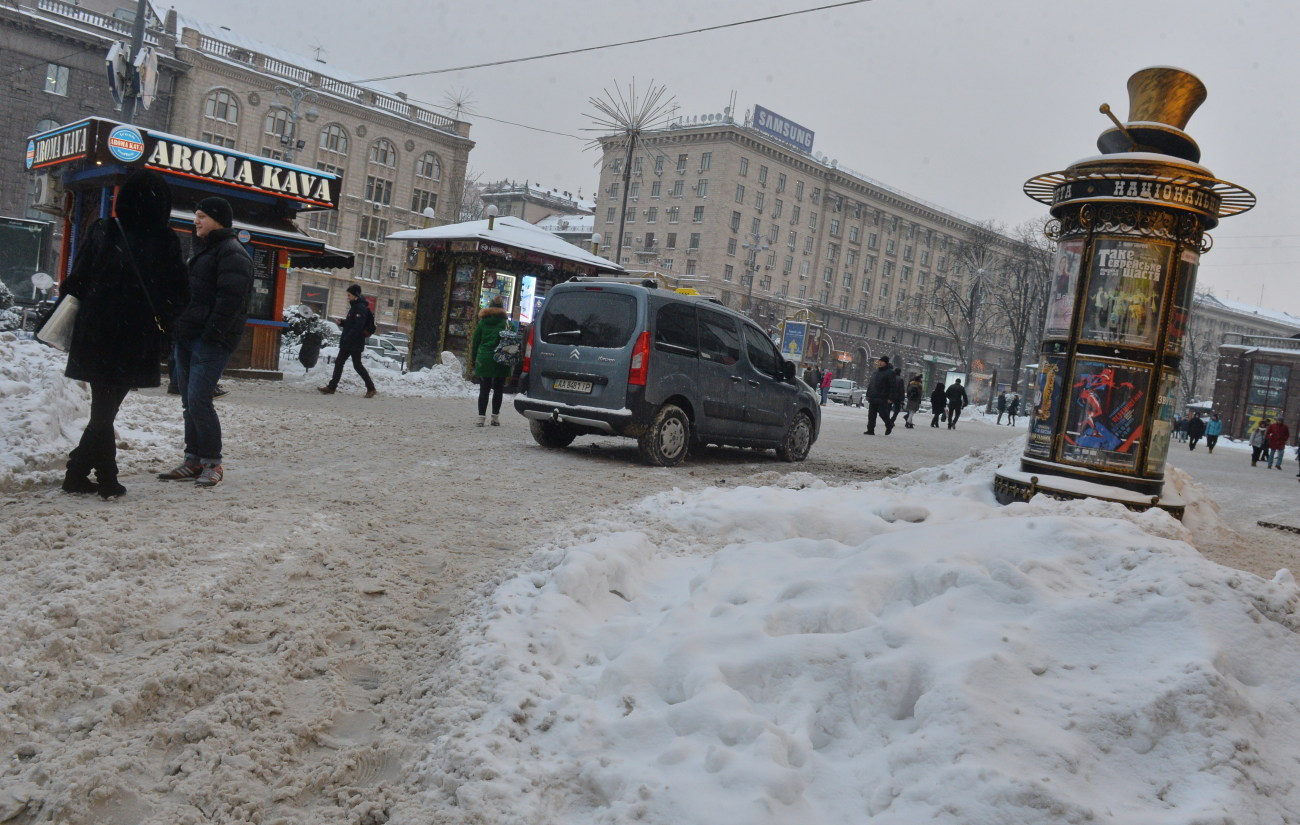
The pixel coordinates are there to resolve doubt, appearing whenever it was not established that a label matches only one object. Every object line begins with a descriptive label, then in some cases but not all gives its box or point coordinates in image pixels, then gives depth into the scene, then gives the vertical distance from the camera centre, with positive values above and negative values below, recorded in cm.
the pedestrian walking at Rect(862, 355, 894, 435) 2048 +4
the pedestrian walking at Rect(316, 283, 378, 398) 1542 -19
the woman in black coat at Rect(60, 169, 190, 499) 579 -16
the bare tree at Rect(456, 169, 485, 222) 7596 +1153
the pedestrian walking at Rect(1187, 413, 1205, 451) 4166 +33
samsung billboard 8325 +2269
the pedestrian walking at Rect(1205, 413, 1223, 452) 3588 +35
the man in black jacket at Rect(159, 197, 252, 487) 647 -17
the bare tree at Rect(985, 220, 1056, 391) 5841 +834
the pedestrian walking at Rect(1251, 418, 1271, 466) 2921 +3
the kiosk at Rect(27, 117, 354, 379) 1474 +194
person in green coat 1234 -12
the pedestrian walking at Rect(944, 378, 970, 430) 3077 +13
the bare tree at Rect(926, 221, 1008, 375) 6488 +1035
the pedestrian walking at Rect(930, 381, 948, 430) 2842 -1
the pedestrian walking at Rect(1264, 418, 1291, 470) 2734 +29
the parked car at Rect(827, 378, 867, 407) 5409 -31
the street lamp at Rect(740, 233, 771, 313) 7382 +994
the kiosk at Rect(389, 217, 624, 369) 2150 +154
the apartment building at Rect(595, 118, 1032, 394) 8094 +1349
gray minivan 997 -10
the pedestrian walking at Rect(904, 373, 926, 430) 2684 +6
